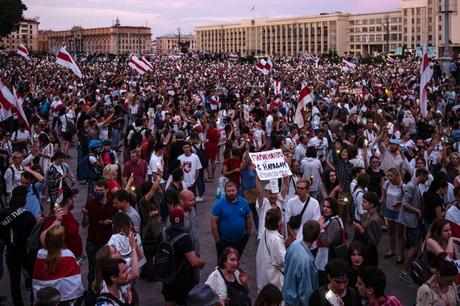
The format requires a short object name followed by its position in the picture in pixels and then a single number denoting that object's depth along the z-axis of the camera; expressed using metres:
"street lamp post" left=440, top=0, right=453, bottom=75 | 24.33
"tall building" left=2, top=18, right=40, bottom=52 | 186.25
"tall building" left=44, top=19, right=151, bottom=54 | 175.62
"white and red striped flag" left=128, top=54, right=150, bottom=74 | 25.62
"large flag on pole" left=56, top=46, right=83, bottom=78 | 19.22
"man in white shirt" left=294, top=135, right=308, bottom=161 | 11.23
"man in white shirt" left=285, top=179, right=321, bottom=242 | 6.80
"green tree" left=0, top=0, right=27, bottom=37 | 62.44
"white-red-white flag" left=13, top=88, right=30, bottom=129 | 11.06
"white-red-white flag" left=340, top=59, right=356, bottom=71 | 34.41
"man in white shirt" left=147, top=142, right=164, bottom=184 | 9.65
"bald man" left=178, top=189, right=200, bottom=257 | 6.15
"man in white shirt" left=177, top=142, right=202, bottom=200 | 10.11
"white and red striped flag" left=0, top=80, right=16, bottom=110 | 10.94
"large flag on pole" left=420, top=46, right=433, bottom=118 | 13.71
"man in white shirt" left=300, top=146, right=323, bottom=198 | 9.58
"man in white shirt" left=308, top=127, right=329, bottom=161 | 11.88
